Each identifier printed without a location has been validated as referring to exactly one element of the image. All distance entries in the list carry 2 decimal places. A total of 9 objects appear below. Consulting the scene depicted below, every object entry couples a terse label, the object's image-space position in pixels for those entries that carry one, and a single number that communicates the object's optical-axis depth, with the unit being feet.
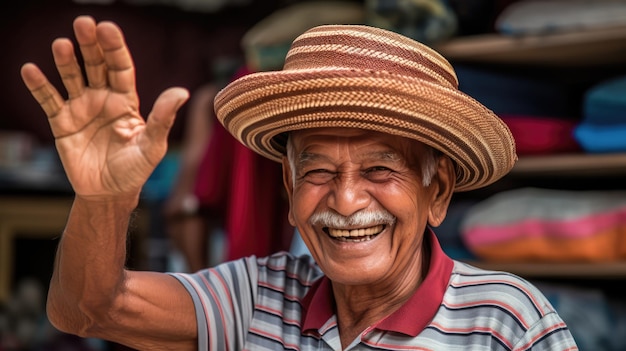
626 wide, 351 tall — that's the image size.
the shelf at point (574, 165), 9.16
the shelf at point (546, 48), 9.11
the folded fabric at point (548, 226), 9.08
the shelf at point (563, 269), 9.15
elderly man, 5.04
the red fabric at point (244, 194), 10.62
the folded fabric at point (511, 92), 9.89
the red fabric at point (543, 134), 9.65
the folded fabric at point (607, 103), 9.04
